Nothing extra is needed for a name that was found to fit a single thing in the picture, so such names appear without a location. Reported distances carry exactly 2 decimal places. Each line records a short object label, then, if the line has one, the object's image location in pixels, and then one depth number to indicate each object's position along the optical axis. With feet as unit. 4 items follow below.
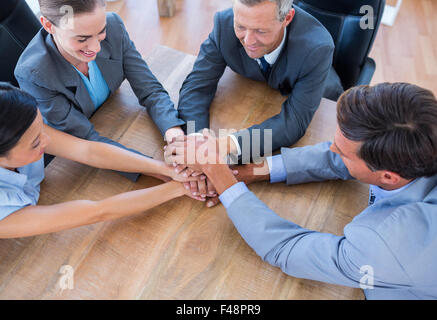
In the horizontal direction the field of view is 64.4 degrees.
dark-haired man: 2.85
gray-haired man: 4.27
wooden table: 3.35
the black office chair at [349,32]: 5.31
